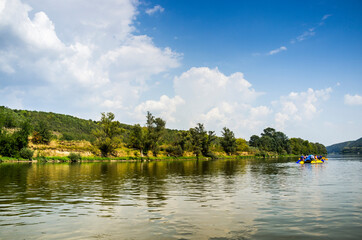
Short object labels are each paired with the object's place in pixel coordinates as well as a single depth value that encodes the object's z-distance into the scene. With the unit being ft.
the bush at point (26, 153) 256.11
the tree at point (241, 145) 548.88
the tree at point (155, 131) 380.70
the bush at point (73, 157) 276.82
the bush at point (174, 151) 415.44
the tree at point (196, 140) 440.53
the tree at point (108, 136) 338.75
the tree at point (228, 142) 516.73
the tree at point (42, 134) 303.68
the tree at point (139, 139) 366.84
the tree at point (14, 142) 255.91
